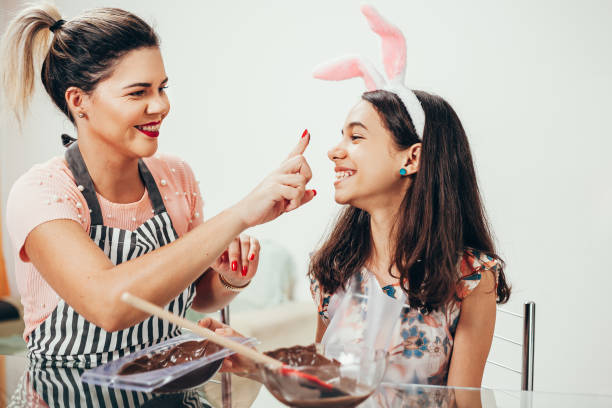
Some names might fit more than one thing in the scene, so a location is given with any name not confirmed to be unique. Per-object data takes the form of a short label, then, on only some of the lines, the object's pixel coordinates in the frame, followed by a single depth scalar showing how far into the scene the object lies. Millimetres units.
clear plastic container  953
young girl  1422
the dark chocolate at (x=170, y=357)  1004
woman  1106
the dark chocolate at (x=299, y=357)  955
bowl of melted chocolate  831
